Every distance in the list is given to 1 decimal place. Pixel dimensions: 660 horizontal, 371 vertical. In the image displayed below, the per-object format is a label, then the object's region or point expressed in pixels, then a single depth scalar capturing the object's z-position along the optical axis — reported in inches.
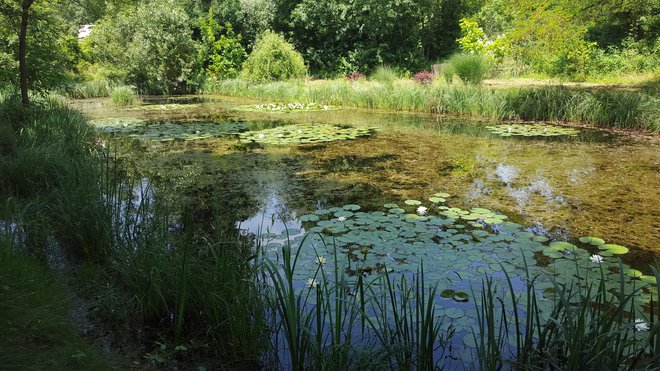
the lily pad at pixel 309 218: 153.5
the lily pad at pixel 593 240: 129.5
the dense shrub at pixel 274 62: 657.6
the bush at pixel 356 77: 625.0
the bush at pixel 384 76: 509.1
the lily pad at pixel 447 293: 103.2
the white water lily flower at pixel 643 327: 76.6
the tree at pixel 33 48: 249.9
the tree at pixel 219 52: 786.8
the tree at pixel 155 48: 697.6
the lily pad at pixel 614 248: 121.6
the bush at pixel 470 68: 470.9
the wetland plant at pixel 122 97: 582.6
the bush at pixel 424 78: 517.4
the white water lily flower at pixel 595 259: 115.1
